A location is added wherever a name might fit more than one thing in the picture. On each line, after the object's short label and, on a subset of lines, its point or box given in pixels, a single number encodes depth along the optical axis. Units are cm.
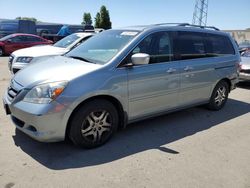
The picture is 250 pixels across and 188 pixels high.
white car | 596
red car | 1223
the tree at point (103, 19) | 3754
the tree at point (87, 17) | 5121
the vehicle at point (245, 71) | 633
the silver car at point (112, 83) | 255
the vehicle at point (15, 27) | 1637
